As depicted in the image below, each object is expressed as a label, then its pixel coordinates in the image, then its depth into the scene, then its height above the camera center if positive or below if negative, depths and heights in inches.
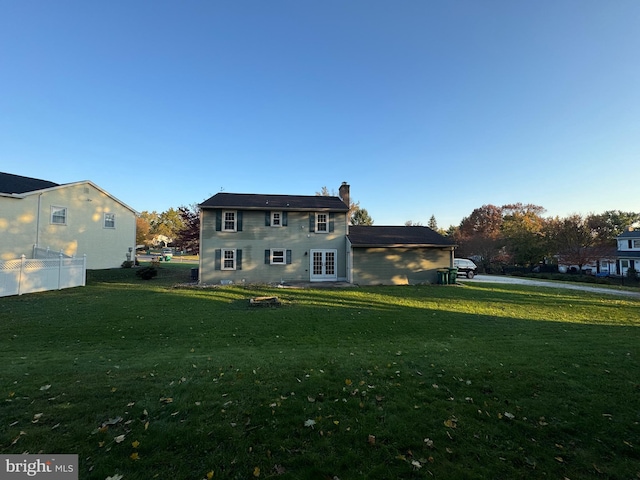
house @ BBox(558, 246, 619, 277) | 1187.9 -41.8
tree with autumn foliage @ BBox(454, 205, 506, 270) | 1469.0 +37.1
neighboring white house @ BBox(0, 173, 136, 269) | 701.3 +84.3
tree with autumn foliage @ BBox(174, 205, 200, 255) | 1084.5 +80.7
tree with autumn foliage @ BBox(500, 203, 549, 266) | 1342.3 +56.2
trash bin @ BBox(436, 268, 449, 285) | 734.5 -57.6
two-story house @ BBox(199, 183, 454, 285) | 729.0 +12.1
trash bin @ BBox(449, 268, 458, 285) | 738.2 -57.3
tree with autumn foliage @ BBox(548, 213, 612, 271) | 1190.9 +40.5
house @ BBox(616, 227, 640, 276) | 1301.7 +12.3
